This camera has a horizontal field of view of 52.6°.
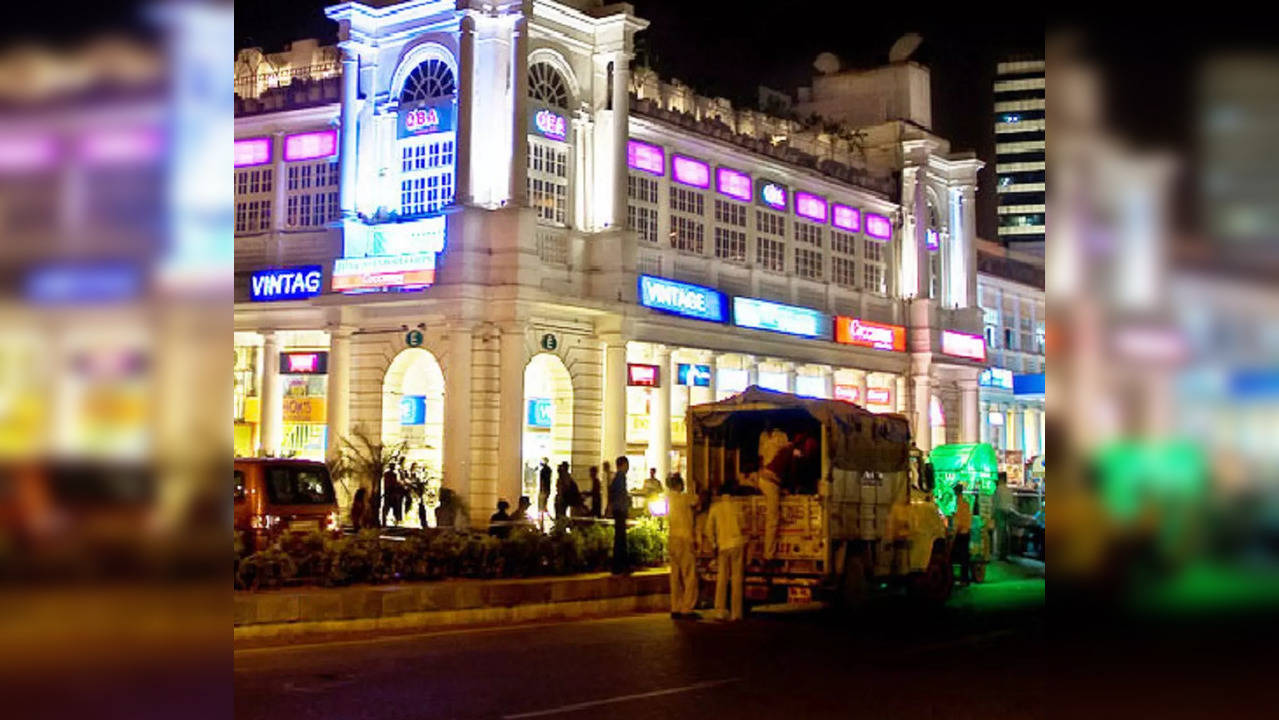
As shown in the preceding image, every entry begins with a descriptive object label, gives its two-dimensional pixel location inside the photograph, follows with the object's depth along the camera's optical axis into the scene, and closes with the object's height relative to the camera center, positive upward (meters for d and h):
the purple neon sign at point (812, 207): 42.72 +8.89
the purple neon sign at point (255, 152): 35.88 +8.88
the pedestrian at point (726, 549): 17.55 -1.02
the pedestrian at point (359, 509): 26.72 -0.76
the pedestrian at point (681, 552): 18.05 -1.09
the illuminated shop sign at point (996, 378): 53.94 +4.07
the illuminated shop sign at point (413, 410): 33.34 +1.61
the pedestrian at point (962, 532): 24.03 -1.06
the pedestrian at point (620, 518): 20.94 -0.72
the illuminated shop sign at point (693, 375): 38.34 +2.93
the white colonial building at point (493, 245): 31.38 +6.04
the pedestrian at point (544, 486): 30.72 -0.30
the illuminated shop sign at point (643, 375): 35.78 +2.74
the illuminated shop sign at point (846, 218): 44.55 +8.91
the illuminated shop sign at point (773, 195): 41.19 +8.94
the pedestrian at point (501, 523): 22.73 -0.93
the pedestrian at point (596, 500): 30.31 -0.62
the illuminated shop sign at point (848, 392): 44.72 +2.87
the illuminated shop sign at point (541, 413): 33.44 +1.56
